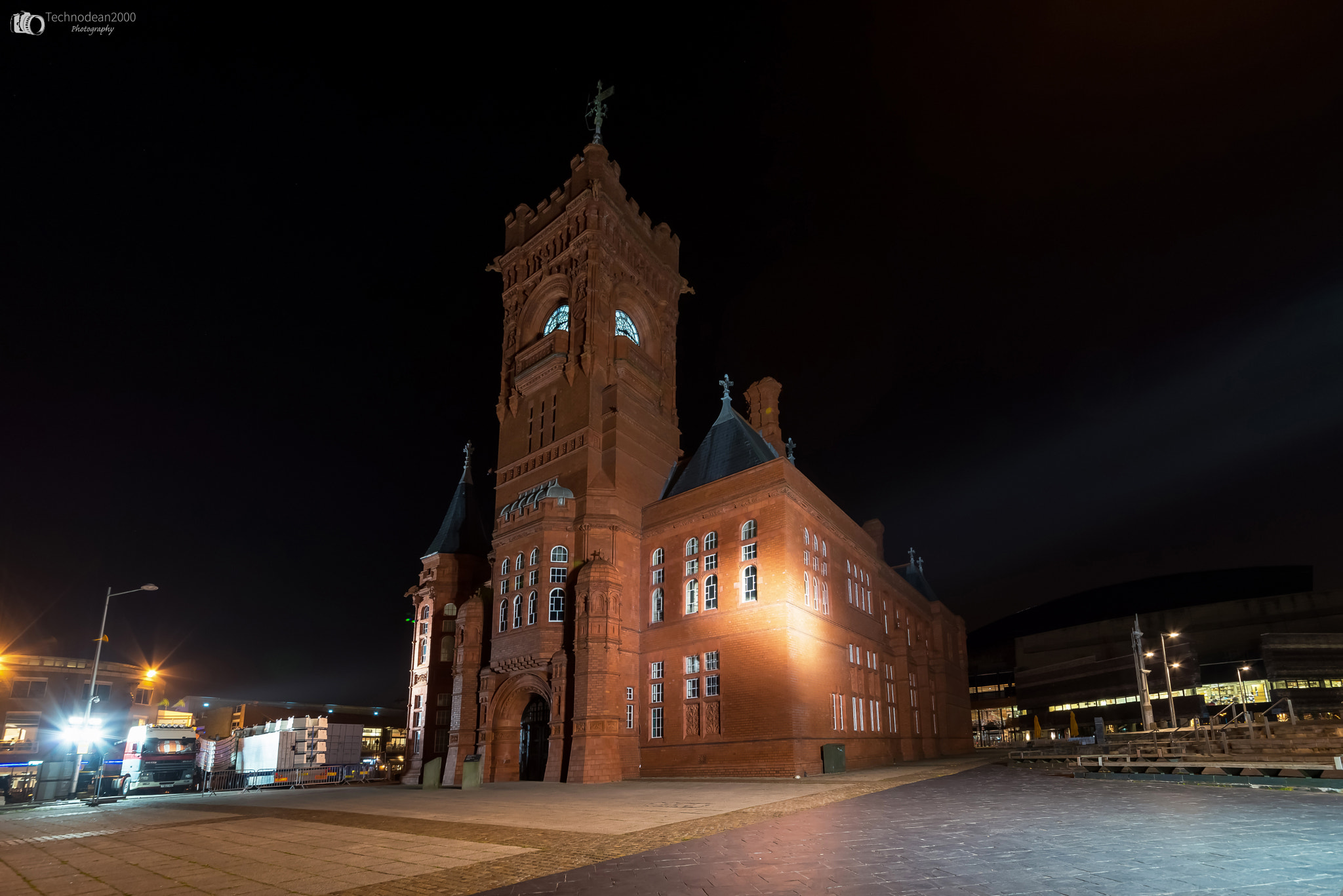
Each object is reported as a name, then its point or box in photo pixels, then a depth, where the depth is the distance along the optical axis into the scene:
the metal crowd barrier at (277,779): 38.81
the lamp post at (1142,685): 46.12
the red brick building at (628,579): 33.06
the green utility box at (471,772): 28.33
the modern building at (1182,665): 91.88
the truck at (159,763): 40.69
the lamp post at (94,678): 29.44
